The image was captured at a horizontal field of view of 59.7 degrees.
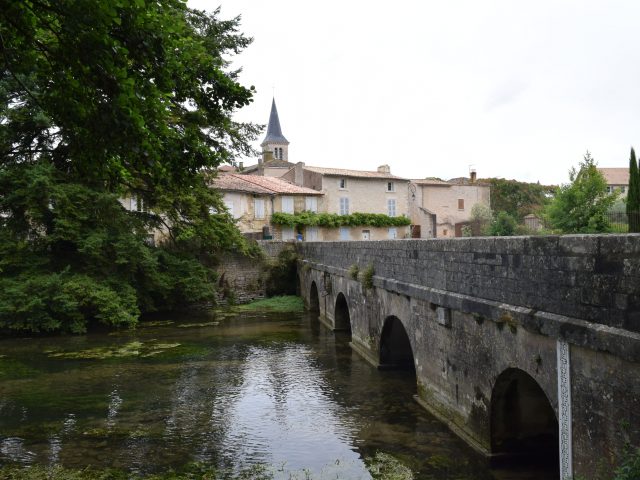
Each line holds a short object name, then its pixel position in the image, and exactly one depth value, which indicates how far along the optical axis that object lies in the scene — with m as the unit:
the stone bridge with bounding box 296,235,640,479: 4.91
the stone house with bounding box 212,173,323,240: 35.56
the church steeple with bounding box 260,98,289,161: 69.44
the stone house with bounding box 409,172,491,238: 46.00
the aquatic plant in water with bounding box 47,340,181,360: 16.19
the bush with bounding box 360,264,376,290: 13.70
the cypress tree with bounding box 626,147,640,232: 22.56
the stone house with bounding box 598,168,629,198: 57.56
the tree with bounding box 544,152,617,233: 25.02
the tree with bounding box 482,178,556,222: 59.28
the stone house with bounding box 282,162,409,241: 40.53
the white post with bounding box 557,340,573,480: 5.54
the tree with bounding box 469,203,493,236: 46.33
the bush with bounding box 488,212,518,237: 36.03
